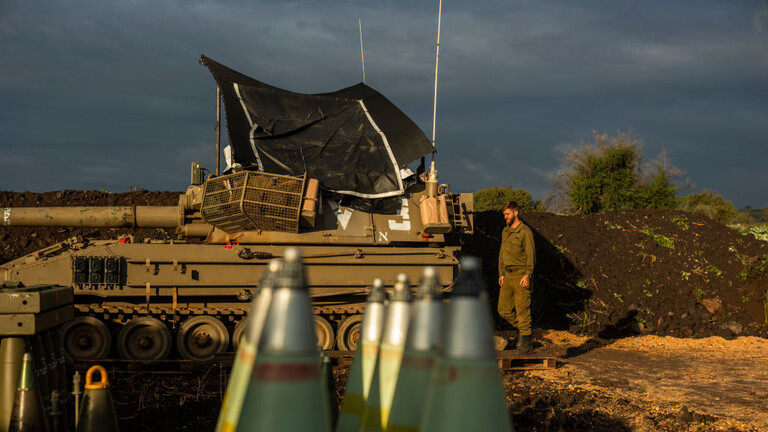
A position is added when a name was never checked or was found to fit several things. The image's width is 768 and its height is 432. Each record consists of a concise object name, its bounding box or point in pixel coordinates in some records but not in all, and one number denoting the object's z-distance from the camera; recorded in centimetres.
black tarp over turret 1020
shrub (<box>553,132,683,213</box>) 2292
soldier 968
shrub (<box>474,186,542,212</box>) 2623
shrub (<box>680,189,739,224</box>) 3154
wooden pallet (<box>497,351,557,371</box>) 912
